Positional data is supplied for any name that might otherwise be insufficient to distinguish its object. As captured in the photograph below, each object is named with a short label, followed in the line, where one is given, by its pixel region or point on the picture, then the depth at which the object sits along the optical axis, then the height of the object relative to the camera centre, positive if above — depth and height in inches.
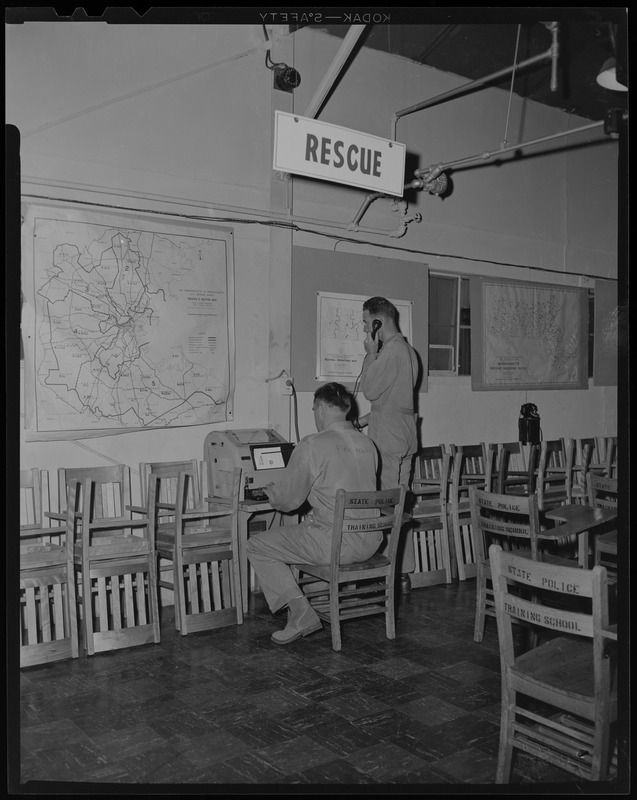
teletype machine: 176.4 -17.7
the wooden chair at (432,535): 201.8 -40.5
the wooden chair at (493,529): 141.3 -26.7
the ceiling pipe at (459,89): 176.7 +91.6
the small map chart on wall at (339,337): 225.3 +18.2
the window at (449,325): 264.4 +25.7
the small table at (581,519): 134.4 -24.4
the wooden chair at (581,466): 233.0 -25.8
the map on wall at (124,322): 170.2 +17.8
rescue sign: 127.8 +44.0
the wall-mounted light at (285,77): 207.5 +91.1
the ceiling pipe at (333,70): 169.2 +82.2
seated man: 151.9 -22.7
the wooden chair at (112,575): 148.1 -38.5
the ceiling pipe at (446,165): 211.6 +72.2
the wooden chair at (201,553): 160.2 -36.8
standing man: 190.2 +1.6
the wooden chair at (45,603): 143.0 -43.0
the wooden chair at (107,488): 172.6 -23.6
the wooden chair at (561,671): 82.7 -35.7
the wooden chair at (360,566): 147.4 -36.3
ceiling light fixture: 150.8 +66.9
